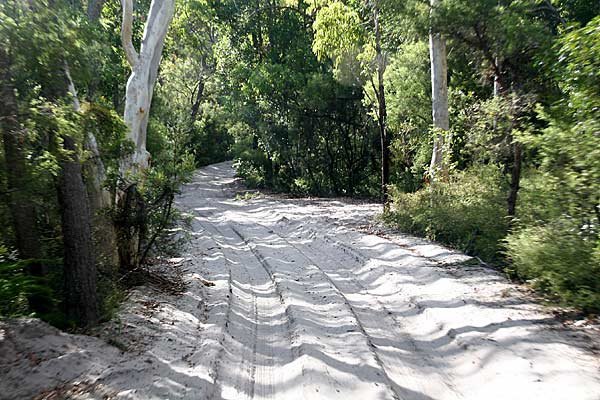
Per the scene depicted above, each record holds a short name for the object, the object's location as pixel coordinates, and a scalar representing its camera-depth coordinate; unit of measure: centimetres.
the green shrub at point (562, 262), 562
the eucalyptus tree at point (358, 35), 1427
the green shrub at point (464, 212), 916
